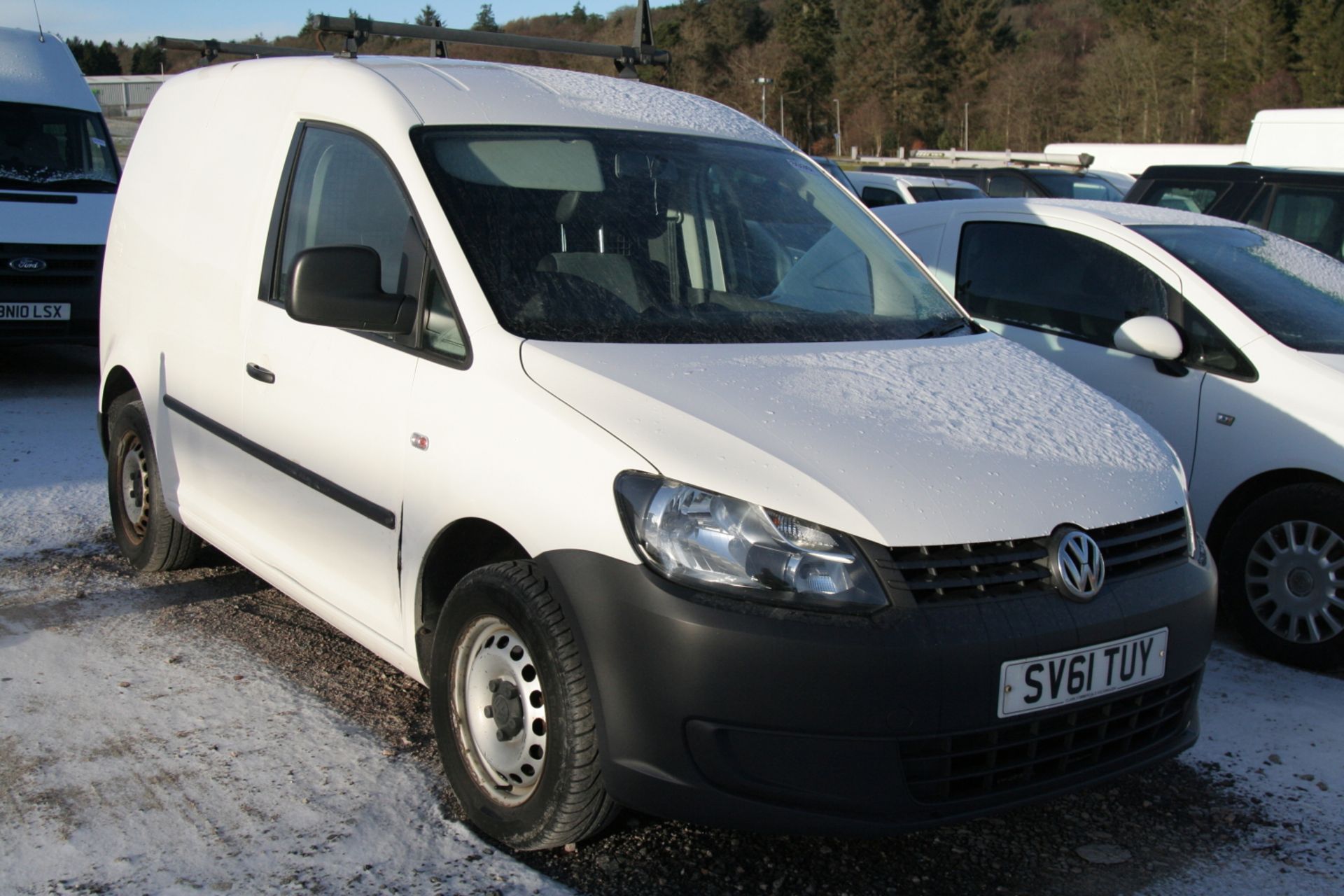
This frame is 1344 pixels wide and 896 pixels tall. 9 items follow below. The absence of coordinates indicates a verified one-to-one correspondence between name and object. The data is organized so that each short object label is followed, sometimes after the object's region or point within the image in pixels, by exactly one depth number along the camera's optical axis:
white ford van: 9.19
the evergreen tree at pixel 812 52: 109.44
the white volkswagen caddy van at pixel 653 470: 2.68
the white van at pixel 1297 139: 13.60
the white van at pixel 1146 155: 26.64
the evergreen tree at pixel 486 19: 104.44
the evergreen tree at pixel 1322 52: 67.31
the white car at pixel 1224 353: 4.82
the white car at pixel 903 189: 17.69
